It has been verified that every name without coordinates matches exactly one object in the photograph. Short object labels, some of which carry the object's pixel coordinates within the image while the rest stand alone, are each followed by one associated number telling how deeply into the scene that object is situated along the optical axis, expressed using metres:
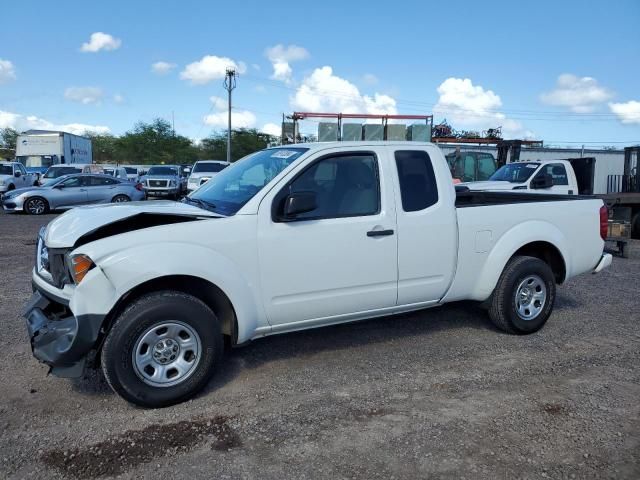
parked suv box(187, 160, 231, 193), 20.21
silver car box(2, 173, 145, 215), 17.38
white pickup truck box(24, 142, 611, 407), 3.45
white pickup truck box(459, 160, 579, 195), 12.27
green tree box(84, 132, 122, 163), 66.94
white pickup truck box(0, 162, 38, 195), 22.12
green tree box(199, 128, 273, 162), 56.37
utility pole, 46.19
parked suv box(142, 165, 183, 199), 23.77
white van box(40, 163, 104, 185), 23.47
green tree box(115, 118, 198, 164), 63.59
